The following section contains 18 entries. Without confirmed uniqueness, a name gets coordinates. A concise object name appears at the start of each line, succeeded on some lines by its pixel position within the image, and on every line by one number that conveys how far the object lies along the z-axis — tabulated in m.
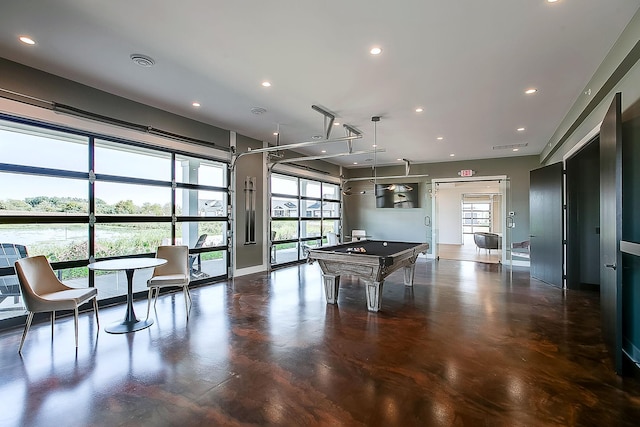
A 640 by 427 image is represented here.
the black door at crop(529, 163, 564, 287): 6.04
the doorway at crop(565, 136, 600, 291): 5.71
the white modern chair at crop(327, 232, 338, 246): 8.49
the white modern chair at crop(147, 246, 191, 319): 4.59
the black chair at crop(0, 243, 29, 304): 3.71
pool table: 4.38
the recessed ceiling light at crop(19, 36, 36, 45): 3.18
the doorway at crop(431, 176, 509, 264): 13.71
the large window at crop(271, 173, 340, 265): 8.20
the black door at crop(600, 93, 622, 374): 2.66
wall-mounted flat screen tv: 10.65
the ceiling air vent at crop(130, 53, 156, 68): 3.52
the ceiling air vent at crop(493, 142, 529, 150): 7.67
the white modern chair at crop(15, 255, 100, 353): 3.11
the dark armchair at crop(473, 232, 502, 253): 10.77
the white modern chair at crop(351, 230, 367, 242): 11.16
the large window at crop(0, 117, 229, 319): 3.86
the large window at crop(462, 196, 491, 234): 15.26
